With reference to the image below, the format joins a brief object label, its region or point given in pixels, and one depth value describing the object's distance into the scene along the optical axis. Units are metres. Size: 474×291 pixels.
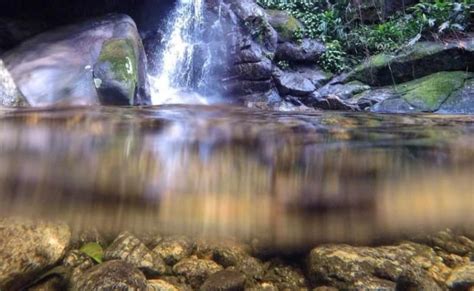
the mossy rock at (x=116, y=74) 5.71
